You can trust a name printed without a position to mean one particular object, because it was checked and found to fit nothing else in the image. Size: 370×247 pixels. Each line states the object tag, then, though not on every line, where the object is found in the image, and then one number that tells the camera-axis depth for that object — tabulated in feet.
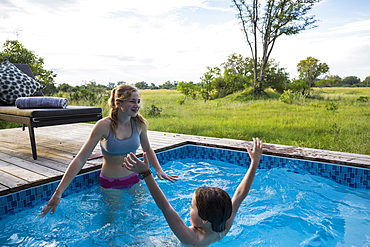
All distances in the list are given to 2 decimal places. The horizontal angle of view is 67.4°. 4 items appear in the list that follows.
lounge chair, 10.94
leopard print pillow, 14.98
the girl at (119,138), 6.62
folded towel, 12.22
